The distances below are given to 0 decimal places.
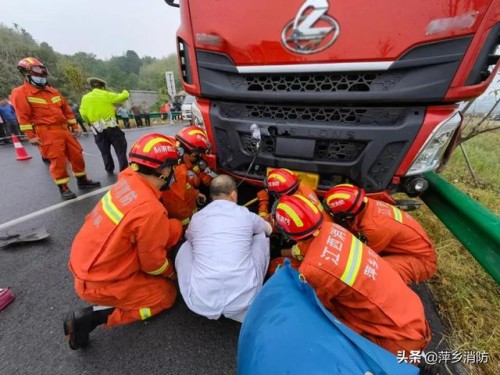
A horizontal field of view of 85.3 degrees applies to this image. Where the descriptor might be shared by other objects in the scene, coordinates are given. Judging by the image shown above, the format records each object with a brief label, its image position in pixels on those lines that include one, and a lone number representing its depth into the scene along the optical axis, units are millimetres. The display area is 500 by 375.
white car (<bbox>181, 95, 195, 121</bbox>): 11305
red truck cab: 1517
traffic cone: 6434
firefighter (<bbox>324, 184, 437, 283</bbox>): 2012
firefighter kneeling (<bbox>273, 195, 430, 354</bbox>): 1429
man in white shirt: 1754
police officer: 4395
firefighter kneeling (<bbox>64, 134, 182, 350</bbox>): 1655
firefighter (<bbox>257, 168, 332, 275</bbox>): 2106
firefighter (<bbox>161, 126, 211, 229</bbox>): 2586
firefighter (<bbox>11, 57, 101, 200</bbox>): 3418
